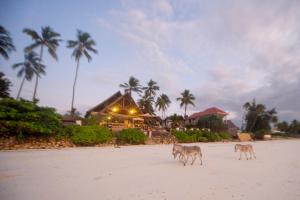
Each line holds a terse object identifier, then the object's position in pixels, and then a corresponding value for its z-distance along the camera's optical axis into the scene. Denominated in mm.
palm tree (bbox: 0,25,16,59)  28138
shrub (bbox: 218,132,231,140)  38081
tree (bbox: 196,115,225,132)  49041
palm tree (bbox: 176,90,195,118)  72625
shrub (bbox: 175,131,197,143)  29328
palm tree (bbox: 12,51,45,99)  45438
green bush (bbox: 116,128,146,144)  22500
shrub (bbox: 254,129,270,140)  52328
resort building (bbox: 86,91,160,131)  31355
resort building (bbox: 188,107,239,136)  73562
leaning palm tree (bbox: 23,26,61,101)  37688
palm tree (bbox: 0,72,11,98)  30003
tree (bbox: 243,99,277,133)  69000
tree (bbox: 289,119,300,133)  101262
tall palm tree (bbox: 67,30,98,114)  38562
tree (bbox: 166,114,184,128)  60022
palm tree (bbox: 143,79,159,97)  65438
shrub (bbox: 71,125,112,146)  18888
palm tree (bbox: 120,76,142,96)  59125
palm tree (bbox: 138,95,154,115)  62031
